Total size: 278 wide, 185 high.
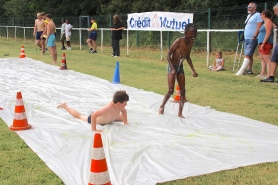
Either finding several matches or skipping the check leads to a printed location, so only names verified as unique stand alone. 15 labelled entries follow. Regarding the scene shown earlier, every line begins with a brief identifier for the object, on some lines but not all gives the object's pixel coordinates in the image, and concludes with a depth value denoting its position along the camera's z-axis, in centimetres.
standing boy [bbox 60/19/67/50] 2447
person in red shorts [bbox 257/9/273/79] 1036
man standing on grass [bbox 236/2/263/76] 1110
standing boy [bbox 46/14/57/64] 1483
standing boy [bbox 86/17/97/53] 2078
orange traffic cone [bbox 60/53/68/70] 1275
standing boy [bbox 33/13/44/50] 1917
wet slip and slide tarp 413
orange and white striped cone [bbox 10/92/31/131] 563
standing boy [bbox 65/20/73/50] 2444
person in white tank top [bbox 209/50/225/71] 1276
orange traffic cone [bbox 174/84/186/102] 769
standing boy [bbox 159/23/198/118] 615
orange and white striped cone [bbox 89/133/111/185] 338
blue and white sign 1520
